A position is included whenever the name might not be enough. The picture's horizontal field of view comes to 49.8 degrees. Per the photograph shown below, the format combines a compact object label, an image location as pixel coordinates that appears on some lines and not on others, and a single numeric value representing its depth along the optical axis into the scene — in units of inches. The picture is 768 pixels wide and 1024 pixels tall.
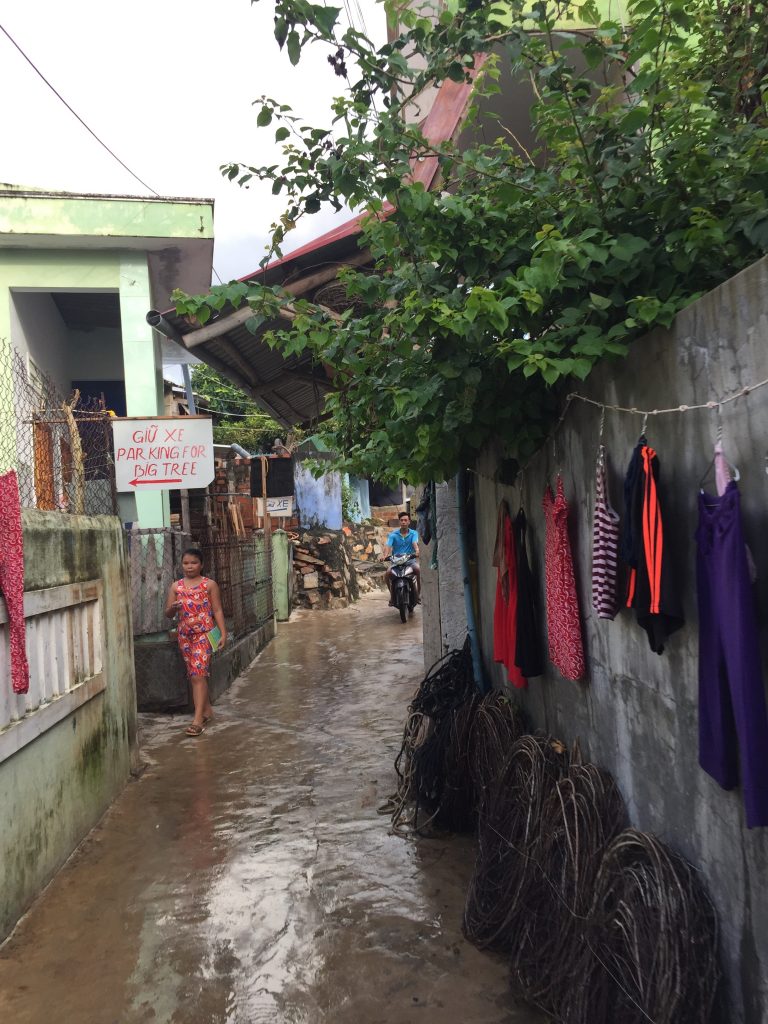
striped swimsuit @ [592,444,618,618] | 112.1
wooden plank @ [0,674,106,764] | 147.2
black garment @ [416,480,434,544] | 290.4
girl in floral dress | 296.5
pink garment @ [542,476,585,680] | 137.4
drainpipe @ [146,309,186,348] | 277.1
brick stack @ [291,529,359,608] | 752.3
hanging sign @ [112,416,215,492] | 300.7
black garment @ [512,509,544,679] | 161.5
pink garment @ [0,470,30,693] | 146.4
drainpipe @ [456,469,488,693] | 217.0
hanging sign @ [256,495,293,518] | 647.1
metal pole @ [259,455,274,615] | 581.8
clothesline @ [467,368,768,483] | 84.1
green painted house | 392.2
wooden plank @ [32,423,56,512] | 263.0
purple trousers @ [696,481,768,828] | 80.0
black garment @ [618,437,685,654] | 98.3
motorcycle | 579.5
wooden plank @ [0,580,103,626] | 161.2
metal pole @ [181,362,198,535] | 375.0
